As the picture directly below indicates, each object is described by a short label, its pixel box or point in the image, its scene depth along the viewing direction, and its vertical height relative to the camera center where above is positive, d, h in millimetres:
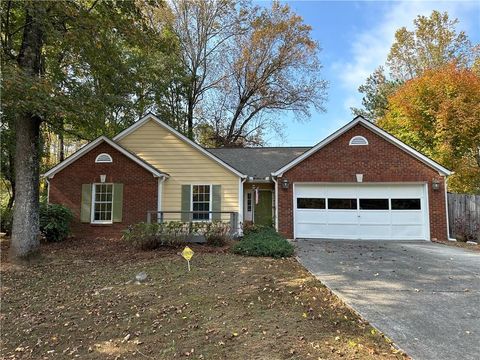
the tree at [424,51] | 24156 +10970
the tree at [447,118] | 18344 +4609
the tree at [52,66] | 8703 +4443
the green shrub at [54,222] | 12465 -599
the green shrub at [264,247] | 9789 -1208
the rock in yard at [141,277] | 7695 -1577
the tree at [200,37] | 25984 +12584
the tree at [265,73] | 26766 +10143
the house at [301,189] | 13672 +626
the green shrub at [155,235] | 10797 -935
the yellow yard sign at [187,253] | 7574 -1046
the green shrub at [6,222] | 14844 -699
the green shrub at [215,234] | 11461 -954
